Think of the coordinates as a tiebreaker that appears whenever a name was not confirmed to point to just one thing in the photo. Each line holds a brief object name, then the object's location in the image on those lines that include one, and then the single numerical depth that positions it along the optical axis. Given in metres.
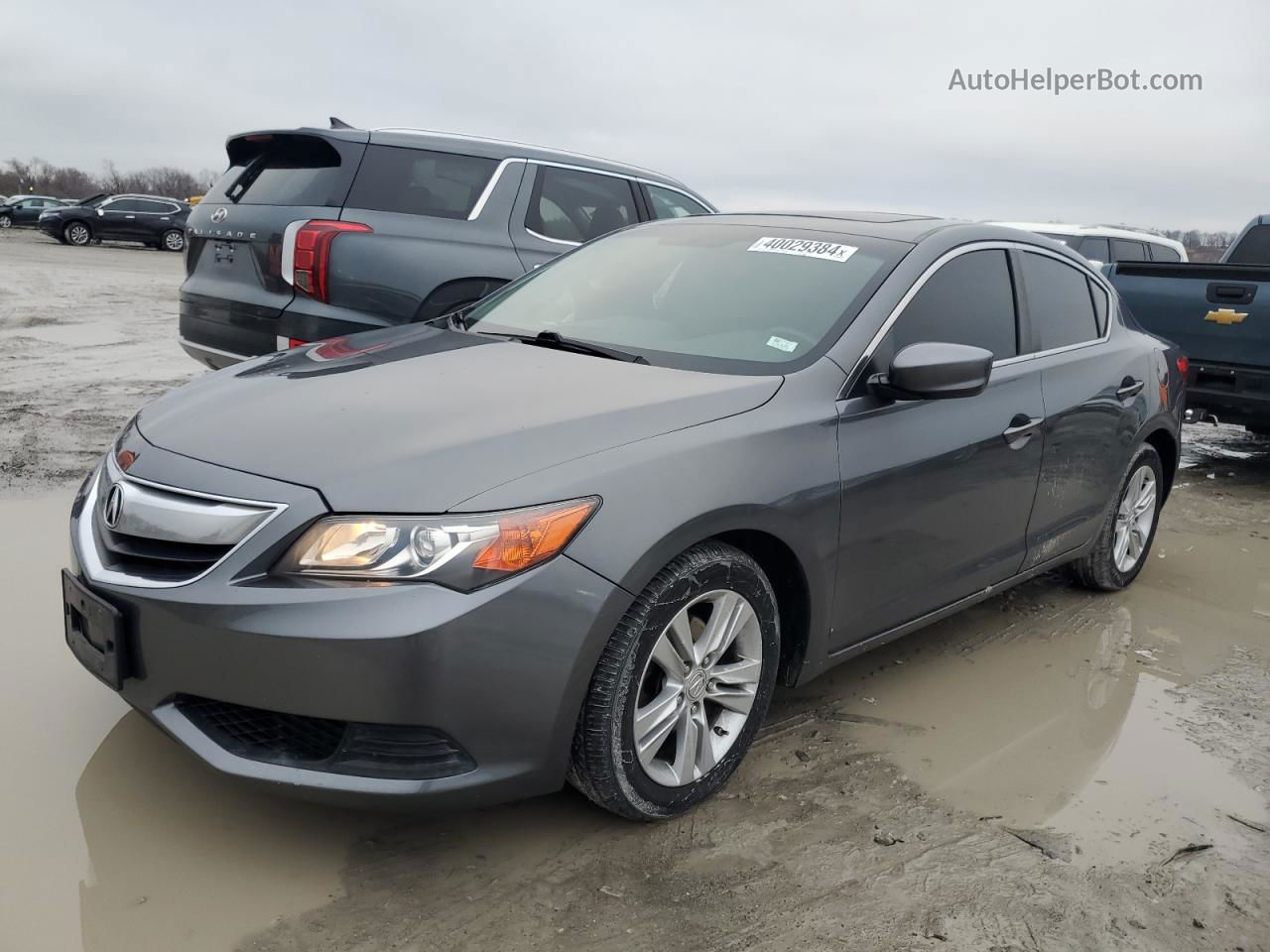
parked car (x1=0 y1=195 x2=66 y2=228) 39.38
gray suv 5.33
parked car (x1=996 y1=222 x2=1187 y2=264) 11.77
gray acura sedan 2.31
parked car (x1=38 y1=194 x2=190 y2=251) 29.81
